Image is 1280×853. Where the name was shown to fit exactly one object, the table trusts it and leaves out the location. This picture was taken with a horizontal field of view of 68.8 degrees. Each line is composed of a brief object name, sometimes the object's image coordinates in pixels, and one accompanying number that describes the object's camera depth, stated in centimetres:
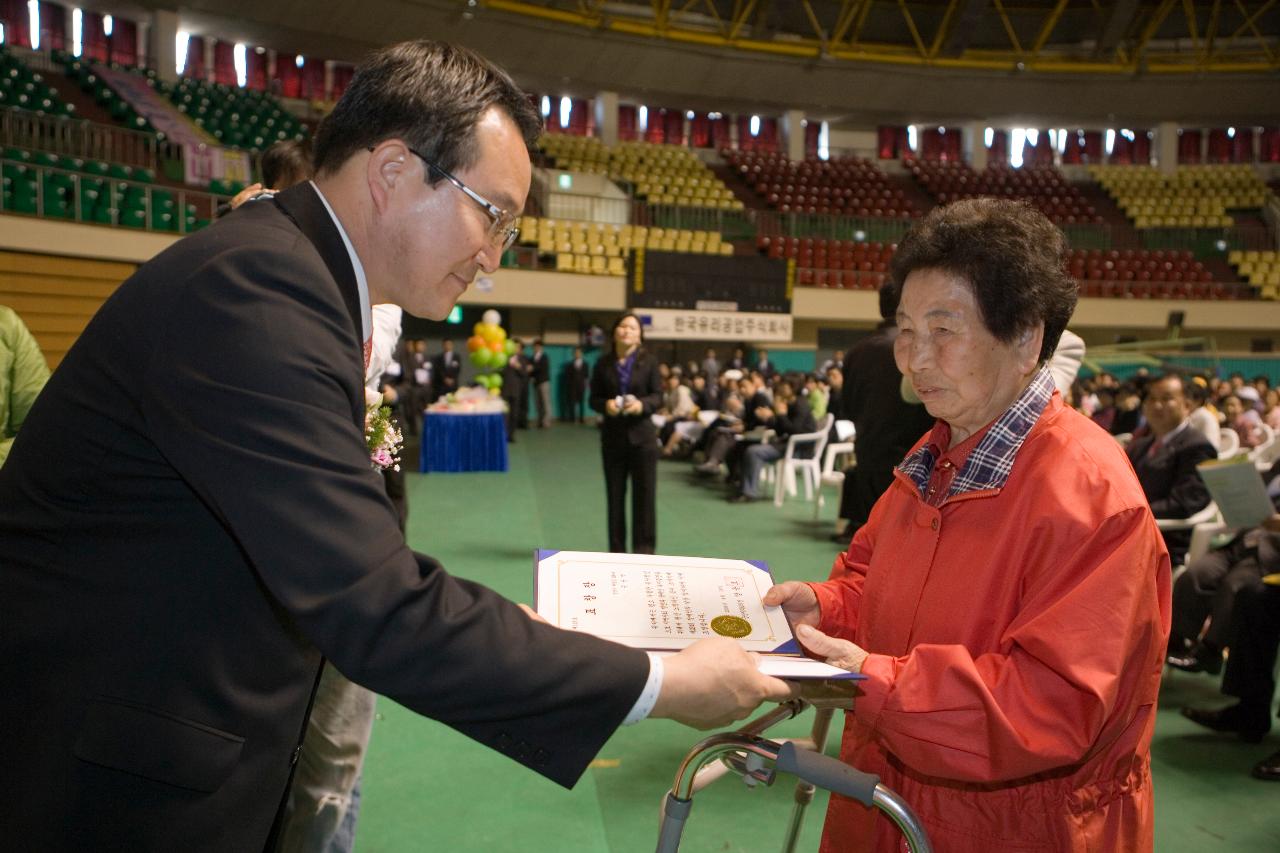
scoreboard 1897
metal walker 125
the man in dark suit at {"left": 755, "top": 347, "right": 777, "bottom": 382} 1799
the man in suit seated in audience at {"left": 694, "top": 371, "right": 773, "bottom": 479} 1102
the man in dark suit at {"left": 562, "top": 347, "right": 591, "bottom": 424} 1945
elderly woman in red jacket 125
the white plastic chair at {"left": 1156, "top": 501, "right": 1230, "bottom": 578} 503
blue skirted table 1122
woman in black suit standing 660
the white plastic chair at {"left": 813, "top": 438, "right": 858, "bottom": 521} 844
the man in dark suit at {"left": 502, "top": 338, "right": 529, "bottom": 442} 1633
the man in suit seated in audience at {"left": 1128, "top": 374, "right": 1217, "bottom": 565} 507
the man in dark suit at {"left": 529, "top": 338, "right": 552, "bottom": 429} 1855
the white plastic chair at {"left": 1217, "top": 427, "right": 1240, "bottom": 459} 789
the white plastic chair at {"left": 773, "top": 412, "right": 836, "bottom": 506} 1000
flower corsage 227
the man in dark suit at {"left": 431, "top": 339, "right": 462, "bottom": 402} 1673
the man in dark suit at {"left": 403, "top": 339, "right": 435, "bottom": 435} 1573
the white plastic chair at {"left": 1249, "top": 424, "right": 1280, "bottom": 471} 745
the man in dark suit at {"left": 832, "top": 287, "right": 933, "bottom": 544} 400
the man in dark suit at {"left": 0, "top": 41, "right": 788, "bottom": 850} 103
